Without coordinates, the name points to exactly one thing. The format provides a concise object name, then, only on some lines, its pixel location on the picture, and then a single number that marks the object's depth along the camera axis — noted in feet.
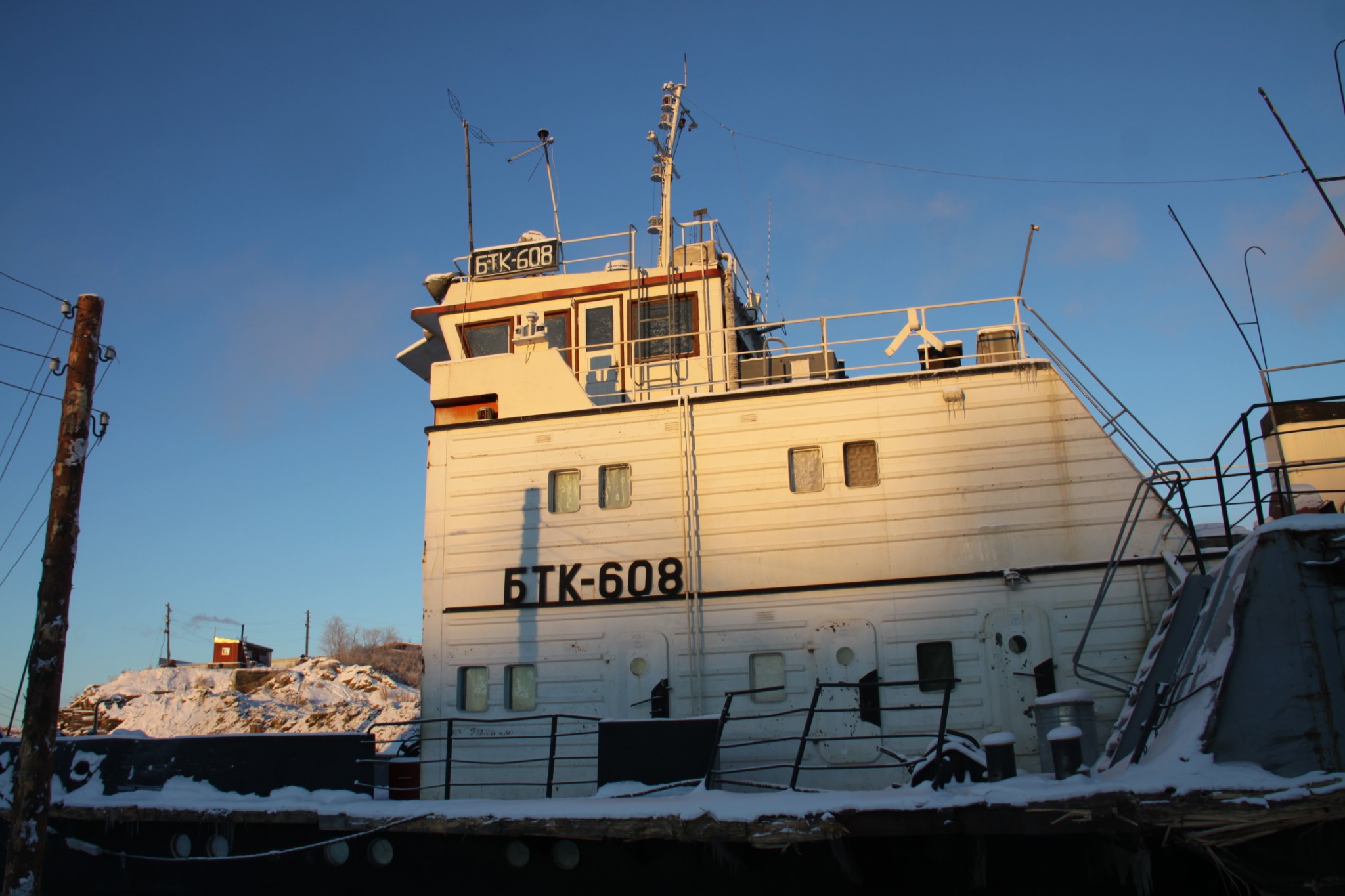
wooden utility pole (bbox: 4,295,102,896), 30.53
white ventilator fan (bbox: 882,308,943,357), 40.06
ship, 25.22
